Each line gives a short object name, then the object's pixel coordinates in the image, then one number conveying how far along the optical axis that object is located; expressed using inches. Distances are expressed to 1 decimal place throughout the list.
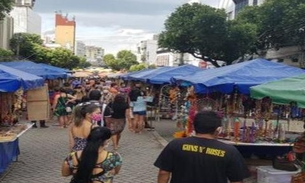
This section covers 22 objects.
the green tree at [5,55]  1187.9
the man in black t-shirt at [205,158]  152.7
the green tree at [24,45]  1652.3
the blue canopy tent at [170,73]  691.4
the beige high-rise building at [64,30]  5452.8
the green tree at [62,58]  1939.7
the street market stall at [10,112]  314.5
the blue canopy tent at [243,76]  369.4
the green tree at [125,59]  4244.6
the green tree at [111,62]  4308.1
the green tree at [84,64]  3833.7
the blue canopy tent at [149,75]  761.0
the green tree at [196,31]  1315.2
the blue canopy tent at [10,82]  308.5
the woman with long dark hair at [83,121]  258.2
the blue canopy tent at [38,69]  769.8
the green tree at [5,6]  872.9
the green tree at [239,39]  1301.7
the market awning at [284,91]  244.5
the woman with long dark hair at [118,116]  442.6
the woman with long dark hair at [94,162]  168.4
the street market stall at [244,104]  360.5
